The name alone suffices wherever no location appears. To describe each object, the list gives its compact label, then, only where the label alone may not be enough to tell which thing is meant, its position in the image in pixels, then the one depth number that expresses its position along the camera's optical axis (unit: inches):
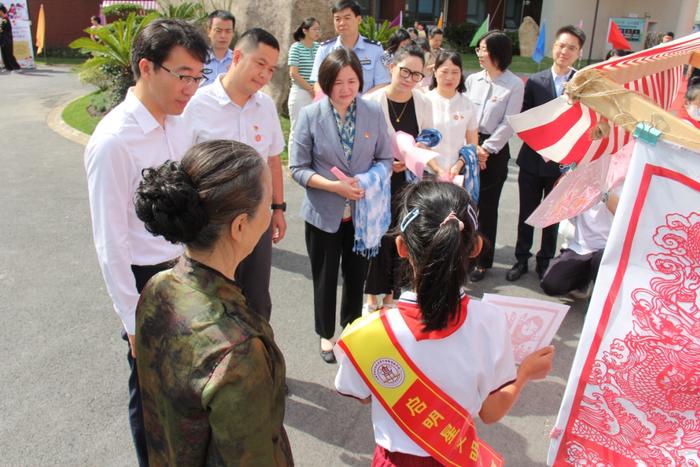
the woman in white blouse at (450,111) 157.6
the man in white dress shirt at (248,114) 104.4
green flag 368.0
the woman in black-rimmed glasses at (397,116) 139.6
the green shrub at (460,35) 953.5
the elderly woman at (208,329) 45.5
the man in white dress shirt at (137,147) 74.5
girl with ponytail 60.1
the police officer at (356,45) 208.7
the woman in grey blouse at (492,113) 167.8
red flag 295.6
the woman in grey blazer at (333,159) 118.2
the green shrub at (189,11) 397.4
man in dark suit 165.0
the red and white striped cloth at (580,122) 71.2
